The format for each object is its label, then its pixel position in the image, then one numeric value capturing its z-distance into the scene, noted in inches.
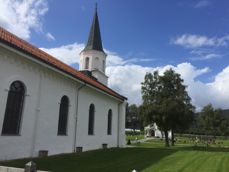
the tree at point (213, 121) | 2362.5
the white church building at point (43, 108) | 336.4
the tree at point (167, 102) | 1025.6
